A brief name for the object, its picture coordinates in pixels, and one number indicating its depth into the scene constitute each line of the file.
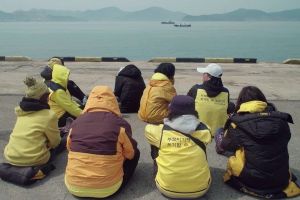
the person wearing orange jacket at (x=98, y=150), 4.13
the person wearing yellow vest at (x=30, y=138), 4.68
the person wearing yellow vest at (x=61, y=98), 6.23
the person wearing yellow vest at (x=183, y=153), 4.19
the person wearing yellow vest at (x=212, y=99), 6.10
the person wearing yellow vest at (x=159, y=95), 6.87
